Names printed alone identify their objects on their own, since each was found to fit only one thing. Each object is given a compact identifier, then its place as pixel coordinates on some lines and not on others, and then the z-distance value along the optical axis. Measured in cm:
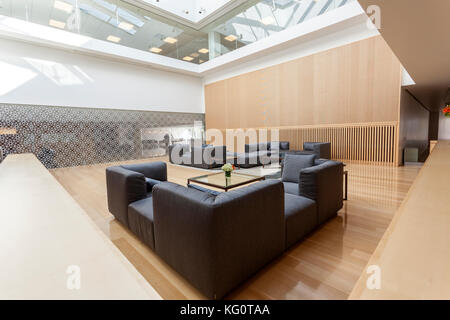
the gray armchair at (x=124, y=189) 230
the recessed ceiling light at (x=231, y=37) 858
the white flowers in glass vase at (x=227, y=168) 331
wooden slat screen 580
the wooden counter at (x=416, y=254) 56
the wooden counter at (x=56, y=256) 43
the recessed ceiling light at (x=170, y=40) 873
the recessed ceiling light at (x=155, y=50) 853
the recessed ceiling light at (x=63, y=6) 631
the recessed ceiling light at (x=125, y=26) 750
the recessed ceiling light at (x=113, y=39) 745
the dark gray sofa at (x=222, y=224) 132
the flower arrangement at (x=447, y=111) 454
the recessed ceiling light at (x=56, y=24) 637
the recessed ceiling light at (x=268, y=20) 735
